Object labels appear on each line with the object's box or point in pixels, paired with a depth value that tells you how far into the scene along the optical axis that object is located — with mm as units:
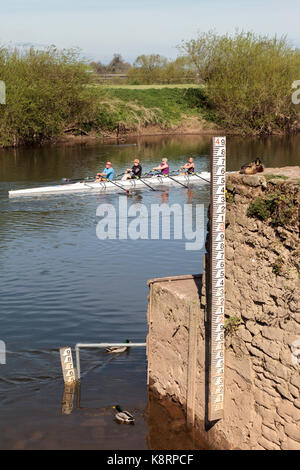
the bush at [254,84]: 56812
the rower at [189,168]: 30250
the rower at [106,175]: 28266
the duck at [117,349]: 11438
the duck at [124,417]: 8880
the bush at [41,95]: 46688
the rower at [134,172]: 28961
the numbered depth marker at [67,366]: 9820
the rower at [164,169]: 30047
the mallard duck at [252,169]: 7402
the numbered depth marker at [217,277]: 7172
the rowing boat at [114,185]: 26734
